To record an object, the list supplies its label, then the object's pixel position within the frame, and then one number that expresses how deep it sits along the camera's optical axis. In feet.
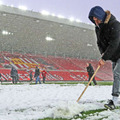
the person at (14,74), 44.71
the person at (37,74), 42.18
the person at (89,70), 35.61
